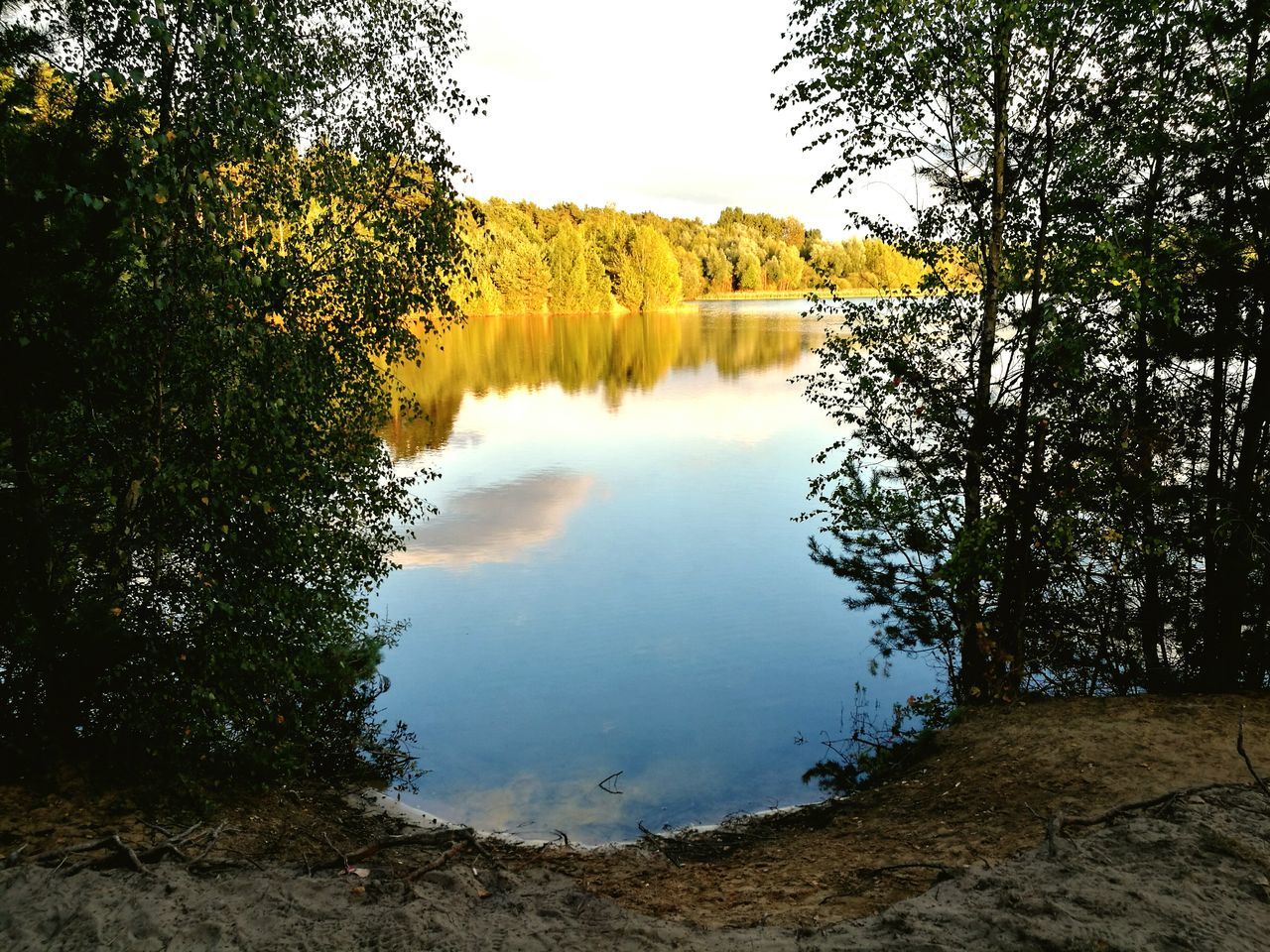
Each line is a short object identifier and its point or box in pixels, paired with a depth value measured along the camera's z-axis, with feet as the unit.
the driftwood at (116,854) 17.99
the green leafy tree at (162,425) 18.29
